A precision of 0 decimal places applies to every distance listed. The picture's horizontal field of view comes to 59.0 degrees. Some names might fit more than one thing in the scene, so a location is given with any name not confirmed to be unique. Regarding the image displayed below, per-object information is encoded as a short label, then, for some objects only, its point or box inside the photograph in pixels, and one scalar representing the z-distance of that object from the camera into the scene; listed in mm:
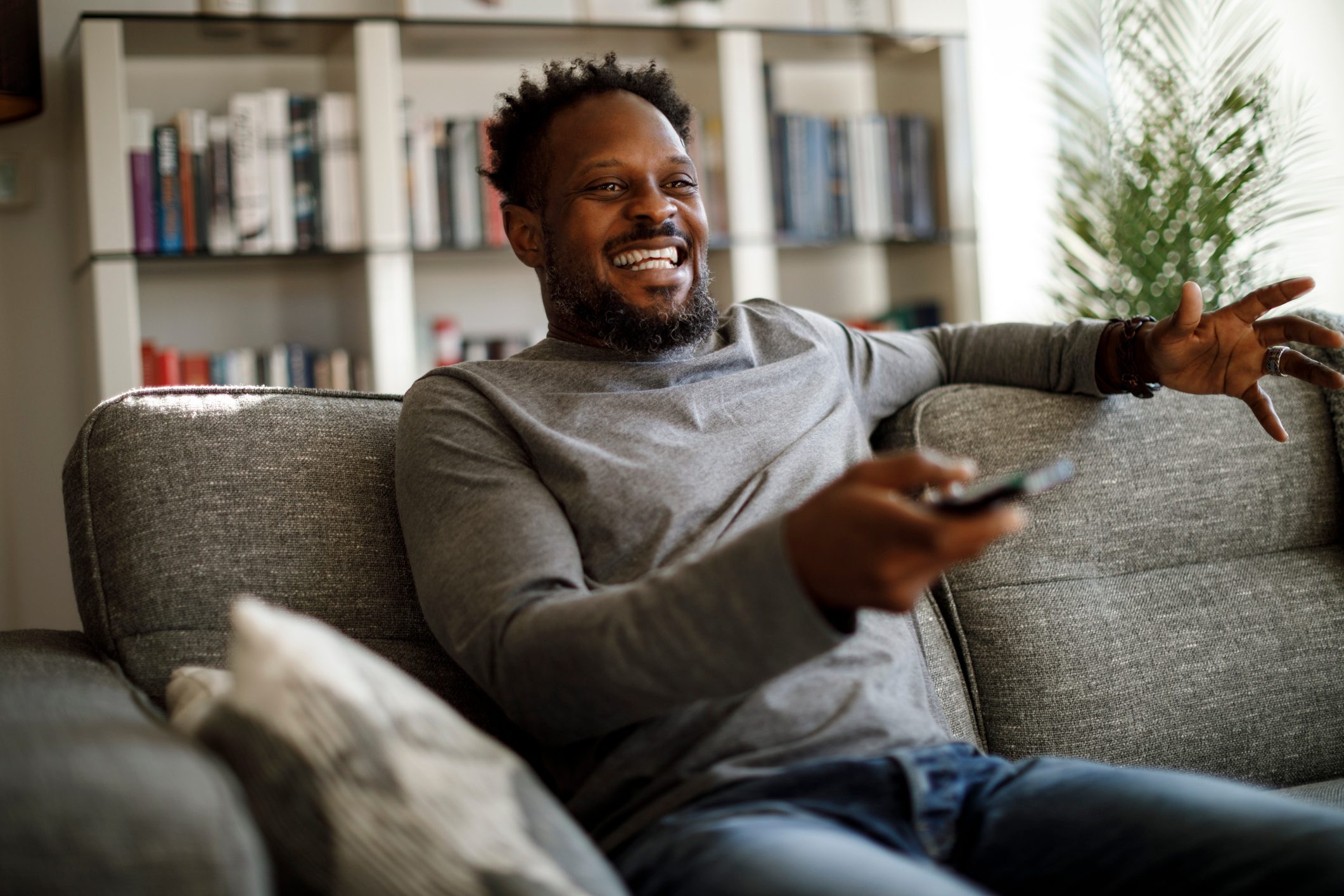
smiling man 844
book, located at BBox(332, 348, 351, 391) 2859
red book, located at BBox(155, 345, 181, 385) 2723
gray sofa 1230
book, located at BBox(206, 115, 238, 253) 2752
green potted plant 2613
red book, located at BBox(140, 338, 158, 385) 2729
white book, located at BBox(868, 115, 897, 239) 3285
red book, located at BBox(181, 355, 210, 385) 2768
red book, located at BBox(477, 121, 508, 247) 2939
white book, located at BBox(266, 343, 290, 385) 2816
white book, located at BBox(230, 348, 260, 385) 2803
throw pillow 714
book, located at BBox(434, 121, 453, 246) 2912
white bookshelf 2629
